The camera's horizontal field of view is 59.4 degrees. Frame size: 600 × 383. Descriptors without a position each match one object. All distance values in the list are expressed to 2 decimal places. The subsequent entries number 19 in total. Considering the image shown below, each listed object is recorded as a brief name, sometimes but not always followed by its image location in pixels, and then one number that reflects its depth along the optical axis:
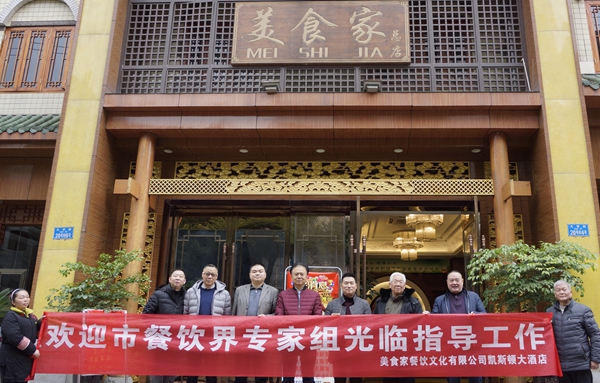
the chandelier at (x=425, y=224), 9.75
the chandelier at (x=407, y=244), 11.38
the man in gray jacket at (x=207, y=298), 4.89
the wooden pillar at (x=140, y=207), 6.75
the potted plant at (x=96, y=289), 6.07
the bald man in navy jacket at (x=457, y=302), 4.85
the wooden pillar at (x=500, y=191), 6.59
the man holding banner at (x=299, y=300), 4.73
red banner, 4.53
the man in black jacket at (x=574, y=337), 4.39
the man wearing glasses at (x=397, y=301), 4.75
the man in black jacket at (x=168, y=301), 4.89
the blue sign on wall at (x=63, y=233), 6.64
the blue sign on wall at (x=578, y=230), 6.19
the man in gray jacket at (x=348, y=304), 4.72
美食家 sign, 7.27
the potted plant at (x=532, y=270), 5.58
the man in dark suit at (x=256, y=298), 4.89
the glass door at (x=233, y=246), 7.85
